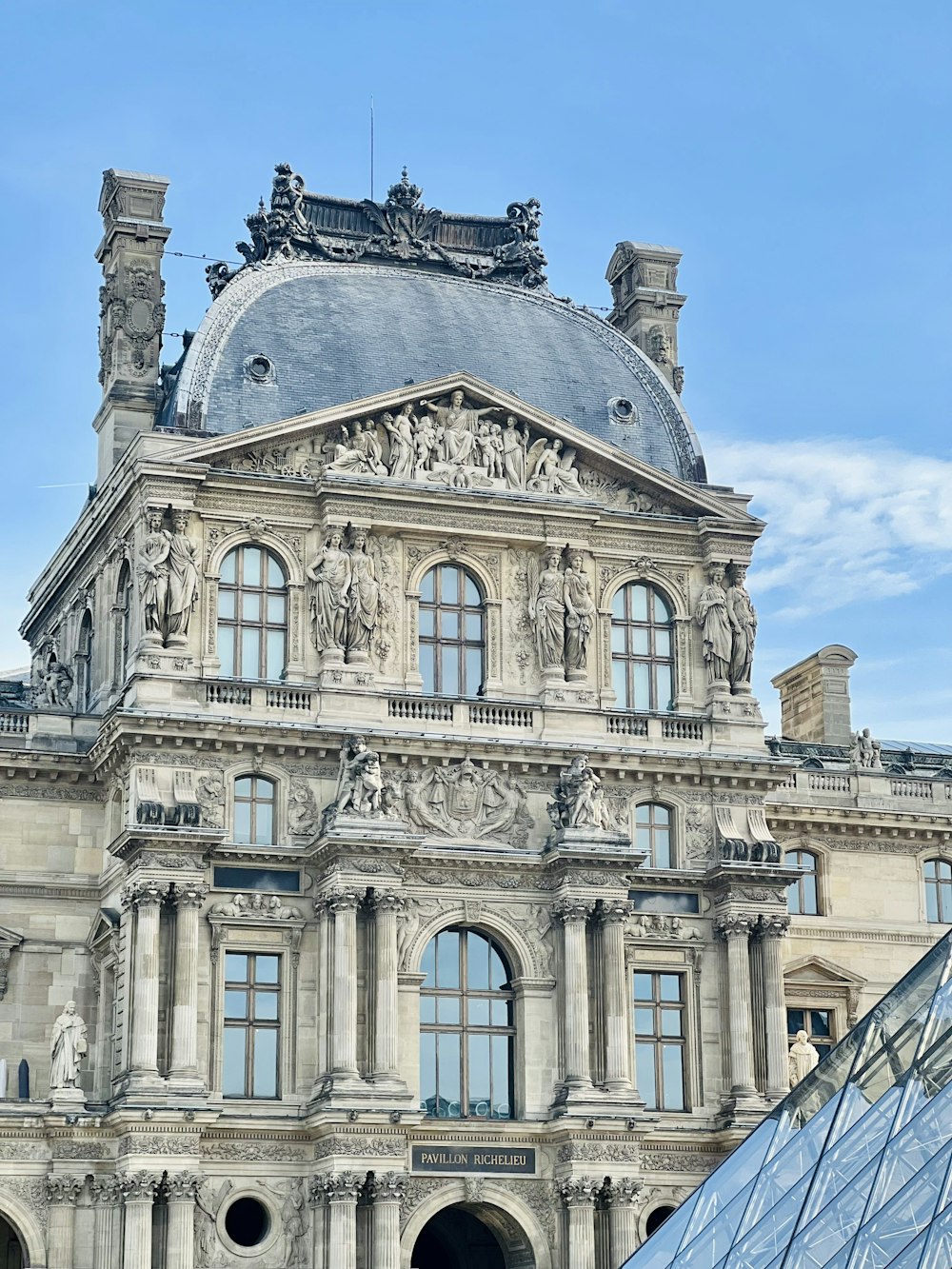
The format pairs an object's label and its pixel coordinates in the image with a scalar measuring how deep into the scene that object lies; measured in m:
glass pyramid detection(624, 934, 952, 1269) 34.69
